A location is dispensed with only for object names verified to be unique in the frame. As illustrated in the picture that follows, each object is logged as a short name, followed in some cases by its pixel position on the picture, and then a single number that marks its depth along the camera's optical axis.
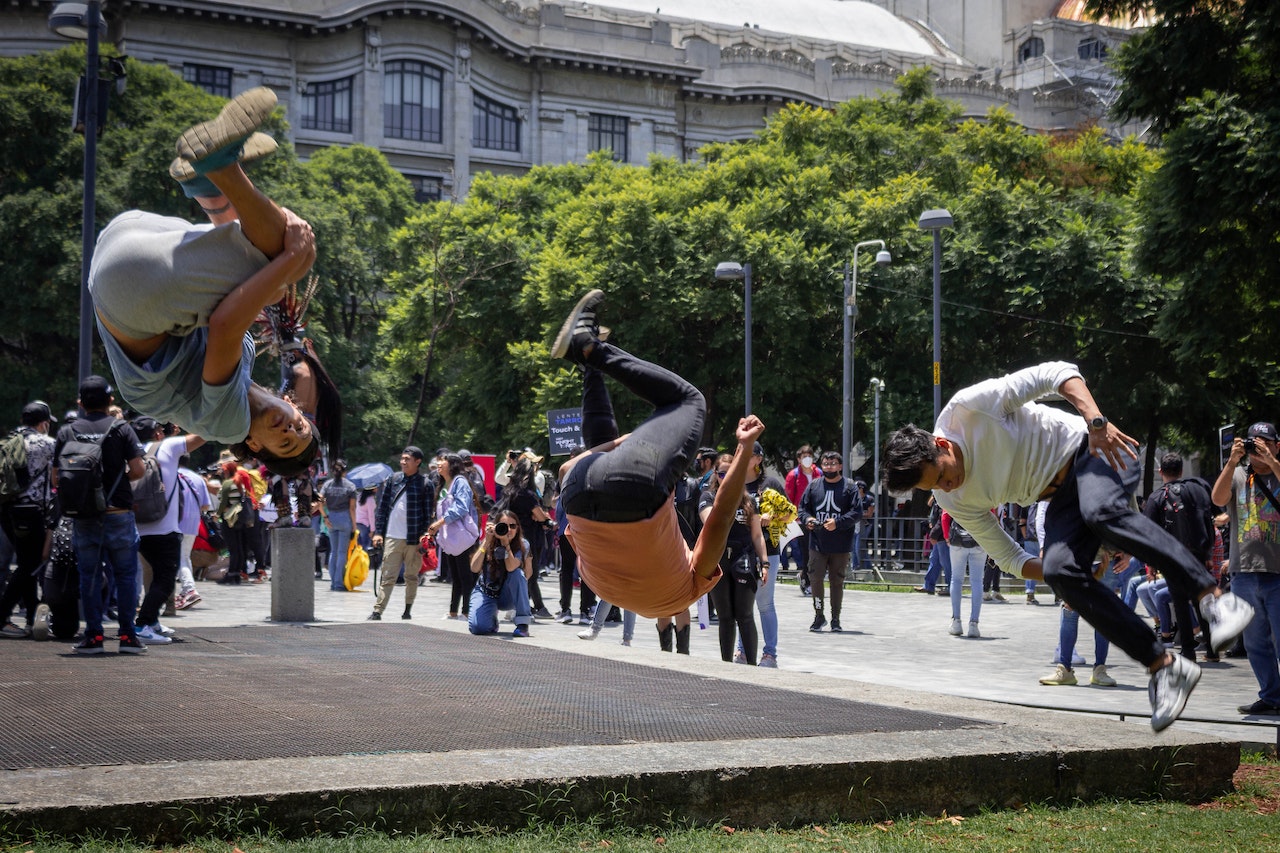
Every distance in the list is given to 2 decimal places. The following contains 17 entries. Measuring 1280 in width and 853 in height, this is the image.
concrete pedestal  16.50
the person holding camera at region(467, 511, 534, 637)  15.29
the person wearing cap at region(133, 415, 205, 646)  13.29
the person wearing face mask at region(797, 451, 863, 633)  17.91
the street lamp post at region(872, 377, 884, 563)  30.77
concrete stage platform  6.81
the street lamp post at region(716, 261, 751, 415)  27.38
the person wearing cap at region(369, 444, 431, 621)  17.45
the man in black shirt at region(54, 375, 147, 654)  11.78
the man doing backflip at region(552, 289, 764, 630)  6.02
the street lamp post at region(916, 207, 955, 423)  20.46
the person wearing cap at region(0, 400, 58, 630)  12.73
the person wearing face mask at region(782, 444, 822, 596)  25.39
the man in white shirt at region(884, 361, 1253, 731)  6.23
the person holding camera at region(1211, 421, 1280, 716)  10.74
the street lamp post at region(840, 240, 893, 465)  32.56
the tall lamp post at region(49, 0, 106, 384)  7.78
